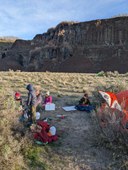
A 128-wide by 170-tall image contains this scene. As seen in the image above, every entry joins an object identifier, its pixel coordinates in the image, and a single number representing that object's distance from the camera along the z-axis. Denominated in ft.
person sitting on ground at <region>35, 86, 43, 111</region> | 14.74
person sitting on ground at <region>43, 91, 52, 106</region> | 17.47
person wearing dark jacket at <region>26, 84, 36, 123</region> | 13.32
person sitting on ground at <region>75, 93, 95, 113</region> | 16.26
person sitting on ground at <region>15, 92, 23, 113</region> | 16.30
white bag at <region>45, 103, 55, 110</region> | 16.65
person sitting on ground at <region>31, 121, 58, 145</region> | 12.11
